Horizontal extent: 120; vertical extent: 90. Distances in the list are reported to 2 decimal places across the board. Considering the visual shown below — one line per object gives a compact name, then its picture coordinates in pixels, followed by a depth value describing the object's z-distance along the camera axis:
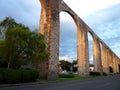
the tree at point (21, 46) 10.33
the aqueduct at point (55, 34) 12.48
